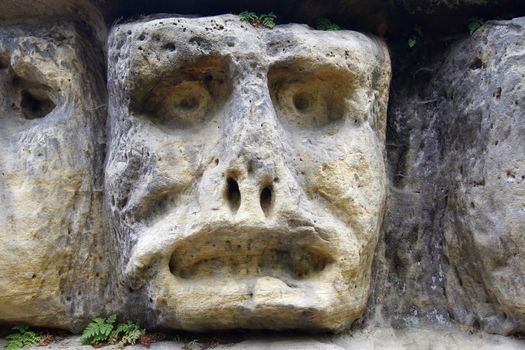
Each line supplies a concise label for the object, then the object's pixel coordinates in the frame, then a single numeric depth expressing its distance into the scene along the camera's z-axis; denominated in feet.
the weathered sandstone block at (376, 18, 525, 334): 11.40
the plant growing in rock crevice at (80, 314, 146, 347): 12.09
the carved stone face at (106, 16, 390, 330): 11.00
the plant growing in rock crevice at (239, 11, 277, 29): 11.94
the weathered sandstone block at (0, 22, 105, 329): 12.17
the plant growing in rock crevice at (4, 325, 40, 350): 12.26
